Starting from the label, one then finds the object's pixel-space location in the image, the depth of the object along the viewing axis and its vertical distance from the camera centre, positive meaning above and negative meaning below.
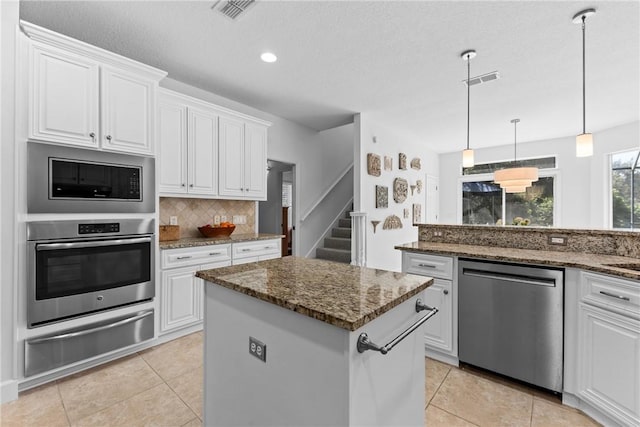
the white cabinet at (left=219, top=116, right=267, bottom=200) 3.43 +0.66
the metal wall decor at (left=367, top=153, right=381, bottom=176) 4.70 +0.79
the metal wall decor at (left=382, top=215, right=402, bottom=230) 5.22 -0.20
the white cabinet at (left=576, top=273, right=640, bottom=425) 1.58 -0.81
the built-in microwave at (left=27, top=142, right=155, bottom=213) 1.98 +0.23
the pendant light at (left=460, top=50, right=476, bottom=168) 2.77 +1.51
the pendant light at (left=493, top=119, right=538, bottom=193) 4.10 +0.50
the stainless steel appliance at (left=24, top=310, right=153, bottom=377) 1.96 -0.97
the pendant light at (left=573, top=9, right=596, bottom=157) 2.22 +0.59
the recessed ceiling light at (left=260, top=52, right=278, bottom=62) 2.81 +1.53
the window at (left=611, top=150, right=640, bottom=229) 5.08 +0.42
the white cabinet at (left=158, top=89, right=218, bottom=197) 2.89 +0.69
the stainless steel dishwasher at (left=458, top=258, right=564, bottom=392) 1.93 -0.77
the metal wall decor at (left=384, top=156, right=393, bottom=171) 5.21 +0.89
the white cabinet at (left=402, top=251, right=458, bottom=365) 2.36 -0.77
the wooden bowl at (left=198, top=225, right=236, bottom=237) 3.35 -0.22
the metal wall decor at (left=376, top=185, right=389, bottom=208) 4.94 +0.28
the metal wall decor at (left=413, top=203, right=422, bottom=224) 6.39 +0.00
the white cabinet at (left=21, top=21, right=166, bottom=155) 1.98 +0.88
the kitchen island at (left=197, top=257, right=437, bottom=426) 0.93 -0.51
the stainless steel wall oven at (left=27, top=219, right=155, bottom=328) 1.97 -0.41
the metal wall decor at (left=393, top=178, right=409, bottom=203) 5.50 +0.44
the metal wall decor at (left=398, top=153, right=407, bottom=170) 5.71 +1.01
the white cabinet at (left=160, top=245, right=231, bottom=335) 2.66 -0.70
